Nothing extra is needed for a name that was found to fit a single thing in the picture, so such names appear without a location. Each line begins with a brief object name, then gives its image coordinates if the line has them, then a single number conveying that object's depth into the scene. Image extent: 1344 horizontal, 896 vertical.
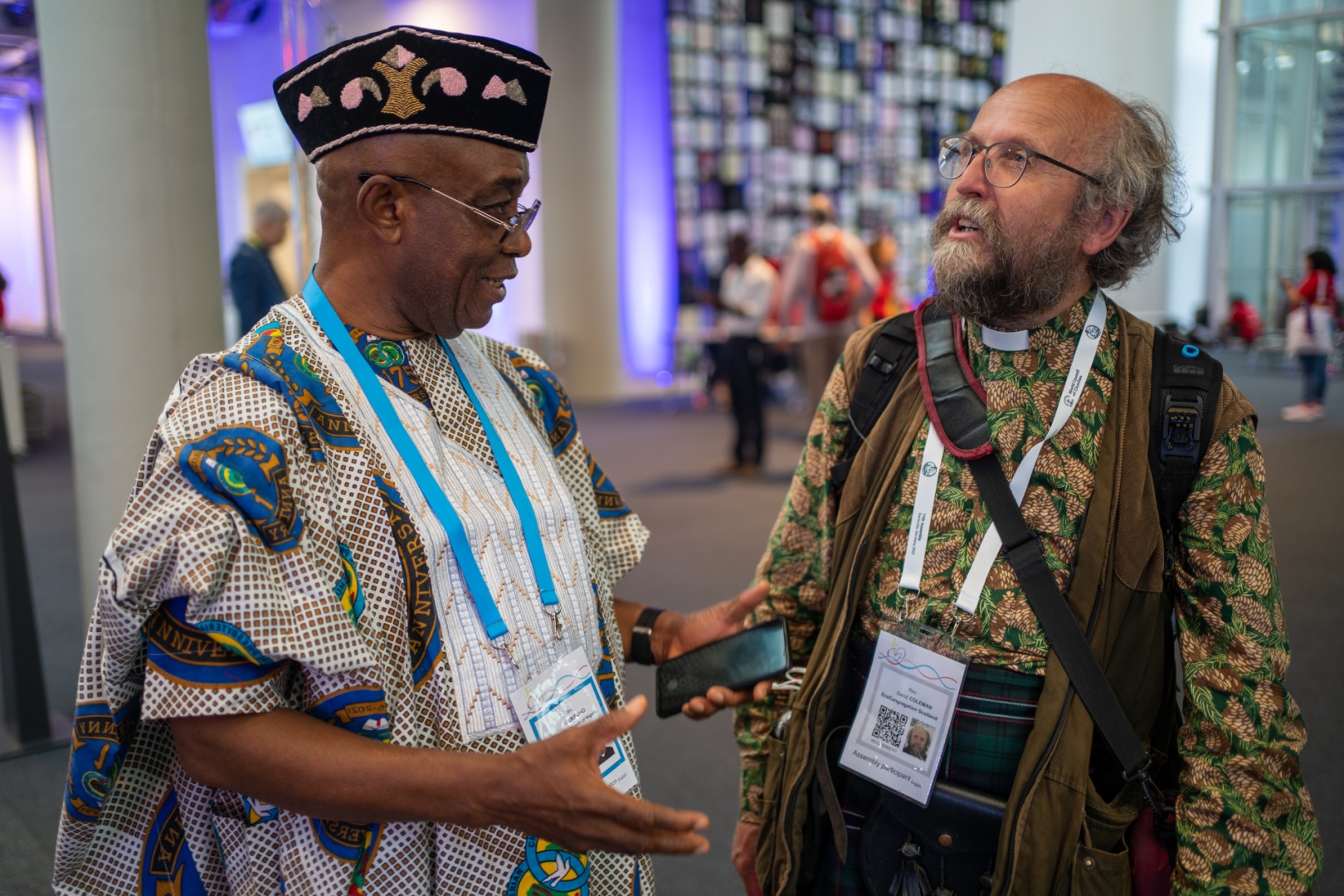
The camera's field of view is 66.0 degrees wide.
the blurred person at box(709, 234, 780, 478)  7.74
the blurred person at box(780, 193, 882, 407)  7.24
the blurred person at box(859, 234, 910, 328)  9.14
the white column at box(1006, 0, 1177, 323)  15.25
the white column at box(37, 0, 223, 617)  3.08
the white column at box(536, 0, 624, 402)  11.12
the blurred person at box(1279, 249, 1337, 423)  9.98
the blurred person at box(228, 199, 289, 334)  6.24
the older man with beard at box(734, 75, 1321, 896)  1.42
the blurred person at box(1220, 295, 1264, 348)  15.48
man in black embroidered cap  1.03
